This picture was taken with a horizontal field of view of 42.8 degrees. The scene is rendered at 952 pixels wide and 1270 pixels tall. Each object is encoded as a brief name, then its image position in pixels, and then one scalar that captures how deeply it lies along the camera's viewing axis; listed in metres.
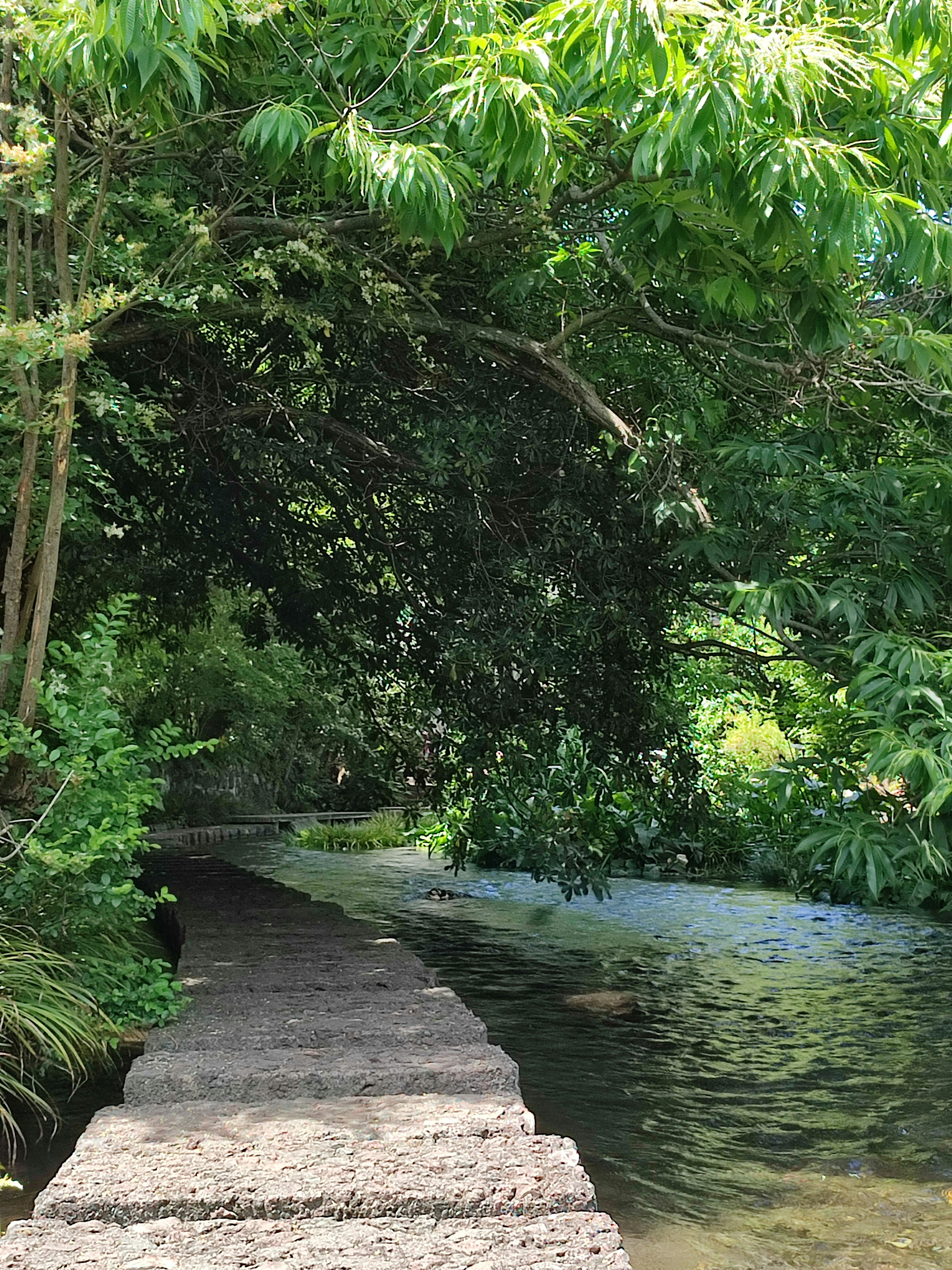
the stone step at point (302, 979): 5.46
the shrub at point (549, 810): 7.50
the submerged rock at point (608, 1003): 7.95
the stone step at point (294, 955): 5.97
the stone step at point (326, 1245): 2.92
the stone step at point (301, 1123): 3.63
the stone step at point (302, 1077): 4.10
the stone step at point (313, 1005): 4.99
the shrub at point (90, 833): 5.06
